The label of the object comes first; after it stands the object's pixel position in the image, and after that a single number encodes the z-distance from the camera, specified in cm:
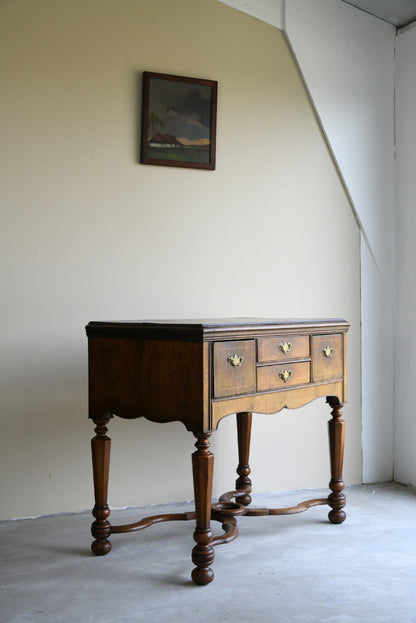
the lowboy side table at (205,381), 241
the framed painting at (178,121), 346
